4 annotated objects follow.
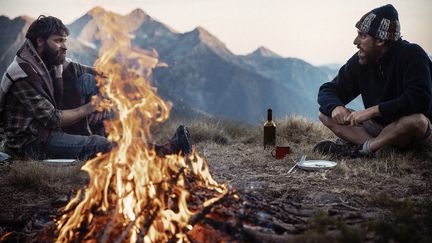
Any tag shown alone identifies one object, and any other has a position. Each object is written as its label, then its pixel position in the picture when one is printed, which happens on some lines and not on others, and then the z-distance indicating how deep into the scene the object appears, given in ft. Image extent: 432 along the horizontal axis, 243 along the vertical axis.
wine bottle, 22.88
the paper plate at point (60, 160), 18.18
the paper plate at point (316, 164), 17.47
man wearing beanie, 17.75
